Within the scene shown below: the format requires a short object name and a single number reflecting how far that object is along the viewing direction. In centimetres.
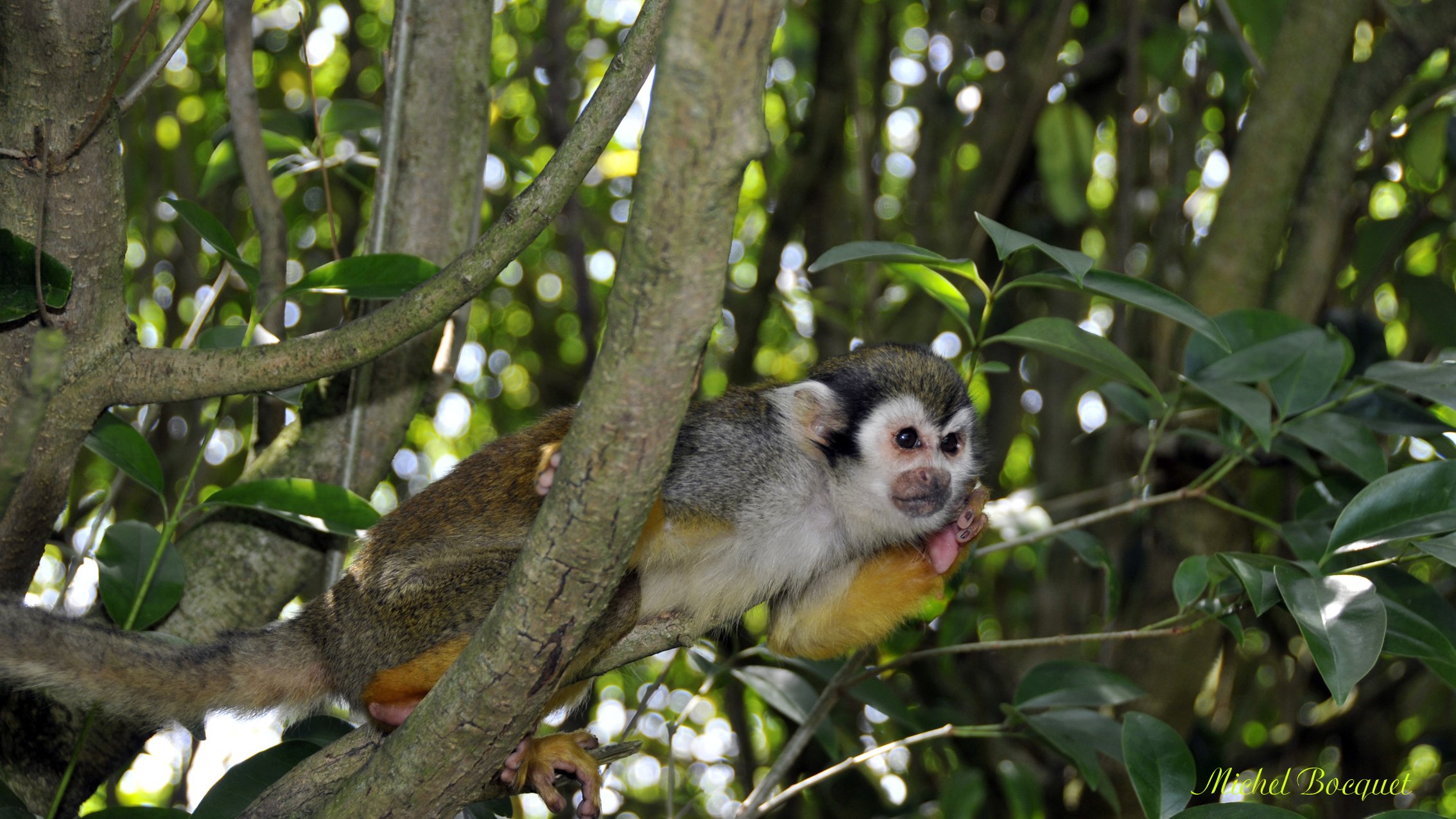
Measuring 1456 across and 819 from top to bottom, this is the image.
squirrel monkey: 221
